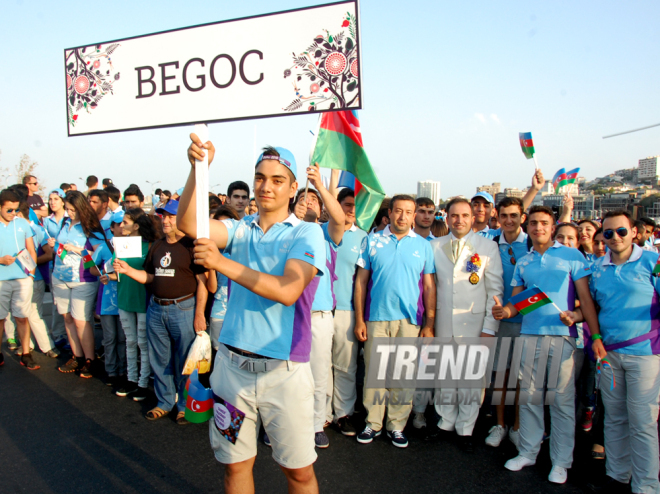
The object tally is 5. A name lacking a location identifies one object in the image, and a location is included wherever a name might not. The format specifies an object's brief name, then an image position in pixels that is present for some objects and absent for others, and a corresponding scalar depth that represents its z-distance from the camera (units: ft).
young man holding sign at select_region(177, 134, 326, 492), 7.62
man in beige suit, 13.67
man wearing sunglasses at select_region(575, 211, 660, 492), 10.68
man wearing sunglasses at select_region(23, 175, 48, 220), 28.12
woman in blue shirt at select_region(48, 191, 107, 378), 18.24
